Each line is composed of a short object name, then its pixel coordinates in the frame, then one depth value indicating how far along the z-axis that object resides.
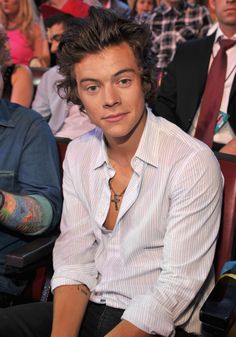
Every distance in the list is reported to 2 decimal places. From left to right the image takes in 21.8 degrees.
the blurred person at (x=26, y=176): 2.11
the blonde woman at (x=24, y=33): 5.16
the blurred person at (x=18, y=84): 3.18
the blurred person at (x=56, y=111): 3.72
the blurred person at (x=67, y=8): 3.95
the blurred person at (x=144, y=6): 6.36
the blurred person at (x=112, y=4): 5.04
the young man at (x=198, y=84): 3.07
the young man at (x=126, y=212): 1.71
